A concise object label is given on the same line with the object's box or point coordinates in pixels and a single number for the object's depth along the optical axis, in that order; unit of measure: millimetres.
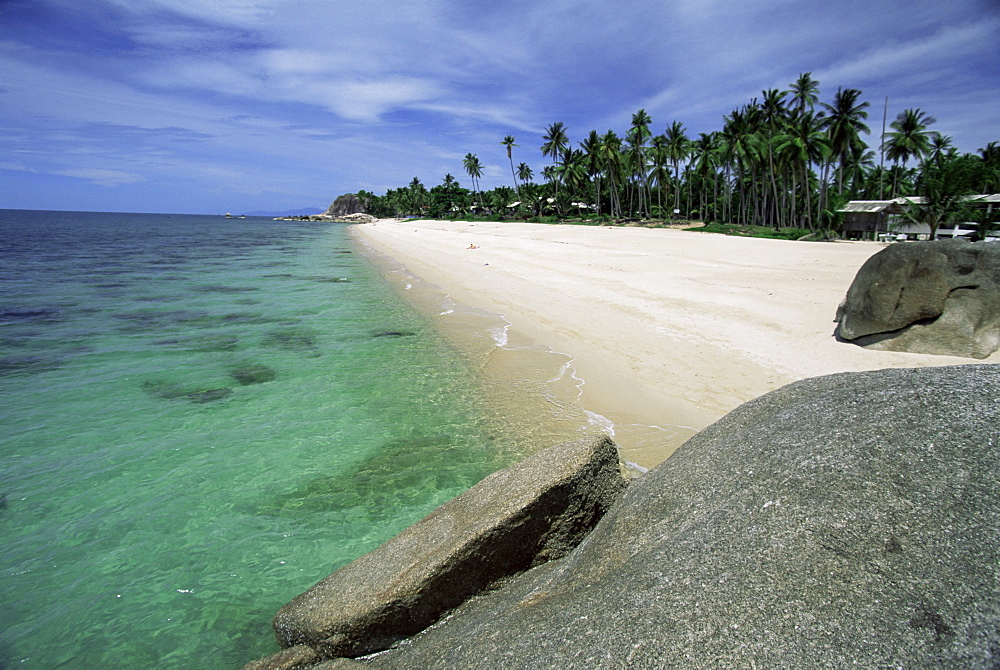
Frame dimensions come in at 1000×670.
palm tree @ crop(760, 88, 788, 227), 53725
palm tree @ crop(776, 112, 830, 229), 44781
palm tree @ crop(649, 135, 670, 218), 69875
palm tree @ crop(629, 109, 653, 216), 67438
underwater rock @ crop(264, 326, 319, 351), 12555
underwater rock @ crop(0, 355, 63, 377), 11039
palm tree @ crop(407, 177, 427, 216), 144250
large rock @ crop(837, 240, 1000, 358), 8555
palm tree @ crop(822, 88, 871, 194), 47125
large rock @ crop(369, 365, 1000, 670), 1807
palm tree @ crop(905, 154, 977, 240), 25312
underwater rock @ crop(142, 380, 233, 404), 9156
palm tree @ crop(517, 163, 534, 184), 109812
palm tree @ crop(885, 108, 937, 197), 54438
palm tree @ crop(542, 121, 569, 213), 84750
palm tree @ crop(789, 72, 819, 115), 53219
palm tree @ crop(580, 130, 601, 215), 71875
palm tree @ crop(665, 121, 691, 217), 66375
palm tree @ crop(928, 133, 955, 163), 66425
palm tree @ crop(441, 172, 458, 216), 135000
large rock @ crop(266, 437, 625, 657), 3258
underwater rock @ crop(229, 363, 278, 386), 10000
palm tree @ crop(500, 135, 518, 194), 98062
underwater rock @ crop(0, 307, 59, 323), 16578
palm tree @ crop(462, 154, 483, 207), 122250
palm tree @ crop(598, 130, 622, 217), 68938
